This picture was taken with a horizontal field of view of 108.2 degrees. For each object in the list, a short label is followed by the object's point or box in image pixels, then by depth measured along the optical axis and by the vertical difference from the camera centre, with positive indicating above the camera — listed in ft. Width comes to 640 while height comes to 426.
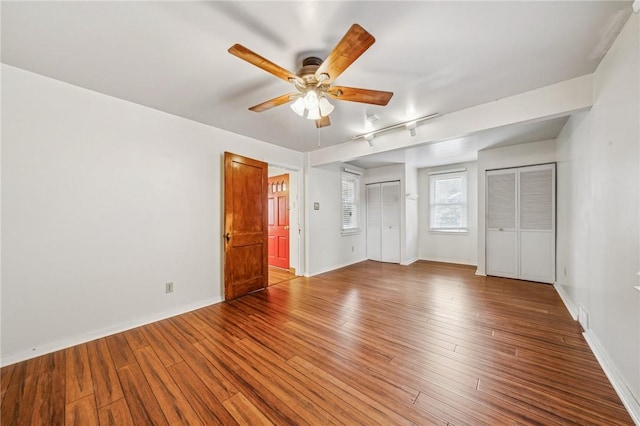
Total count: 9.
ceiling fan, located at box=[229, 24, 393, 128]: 4.60 +3.33
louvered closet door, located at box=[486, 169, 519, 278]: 14.22 -0.75
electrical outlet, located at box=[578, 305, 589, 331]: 7.54 -3.55
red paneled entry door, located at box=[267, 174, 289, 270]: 16.81 -0.65
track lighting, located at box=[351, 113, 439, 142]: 9.77 +3.90
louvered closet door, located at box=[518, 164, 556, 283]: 13.06 -0.58
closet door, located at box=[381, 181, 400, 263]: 18.92 -0.78
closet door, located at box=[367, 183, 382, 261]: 19.89 -0.90
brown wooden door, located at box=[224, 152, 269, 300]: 11.07 -0.69
